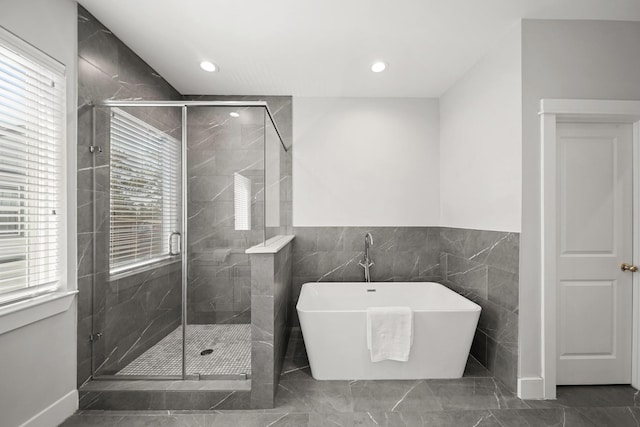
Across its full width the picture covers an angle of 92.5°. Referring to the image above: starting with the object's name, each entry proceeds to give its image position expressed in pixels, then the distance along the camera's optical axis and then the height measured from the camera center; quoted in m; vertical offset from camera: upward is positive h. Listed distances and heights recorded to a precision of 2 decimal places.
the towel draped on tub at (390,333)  2.29 -0.89
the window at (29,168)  1.60 +0.26
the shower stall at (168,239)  2.17 -0.17
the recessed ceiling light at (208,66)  2.76 +1.36
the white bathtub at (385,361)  2.32 -1.00
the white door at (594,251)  2.25 -0.27
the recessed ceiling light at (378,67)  2.74 +1.35
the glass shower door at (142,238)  2.17 -0.17
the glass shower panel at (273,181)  2.51 +0.32
